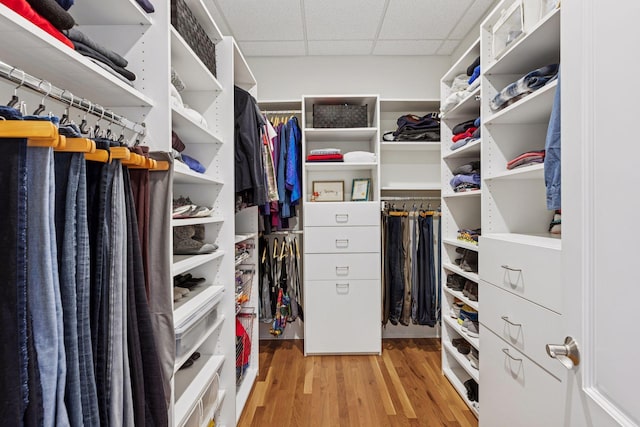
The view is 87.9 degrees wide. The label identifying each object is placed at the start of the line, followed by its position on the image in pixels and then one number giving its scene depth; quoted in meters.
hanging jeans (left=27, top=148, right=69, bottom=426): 0.55
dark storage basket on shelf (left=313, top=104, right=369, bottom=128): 2.79
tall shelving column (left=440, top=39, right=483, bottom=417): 2.27
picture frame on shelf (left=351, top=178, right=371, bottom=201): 2.92
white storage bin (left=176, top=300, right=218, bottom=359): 1.20
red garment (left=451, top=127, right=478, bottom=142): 2.09
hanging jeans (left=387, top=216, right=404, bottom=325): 2.76
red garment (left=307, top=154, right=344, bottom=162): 2.73
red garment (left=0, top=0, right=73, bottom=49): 0.63
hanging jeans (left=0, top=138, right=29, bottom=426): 0.49
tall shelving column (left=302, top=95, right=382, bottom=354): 2.66
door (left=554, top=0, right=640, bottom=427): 0.54
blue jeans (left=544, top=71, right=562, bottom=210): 1.15
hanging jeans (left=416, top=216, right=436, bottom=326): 2.75
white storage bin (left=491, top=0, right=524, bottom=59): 1.45
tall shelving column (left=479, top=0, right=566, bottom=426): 1.14
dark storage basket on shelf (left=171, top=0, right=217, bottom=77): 1.27
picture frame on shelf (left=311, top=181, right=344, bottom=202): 2.97
